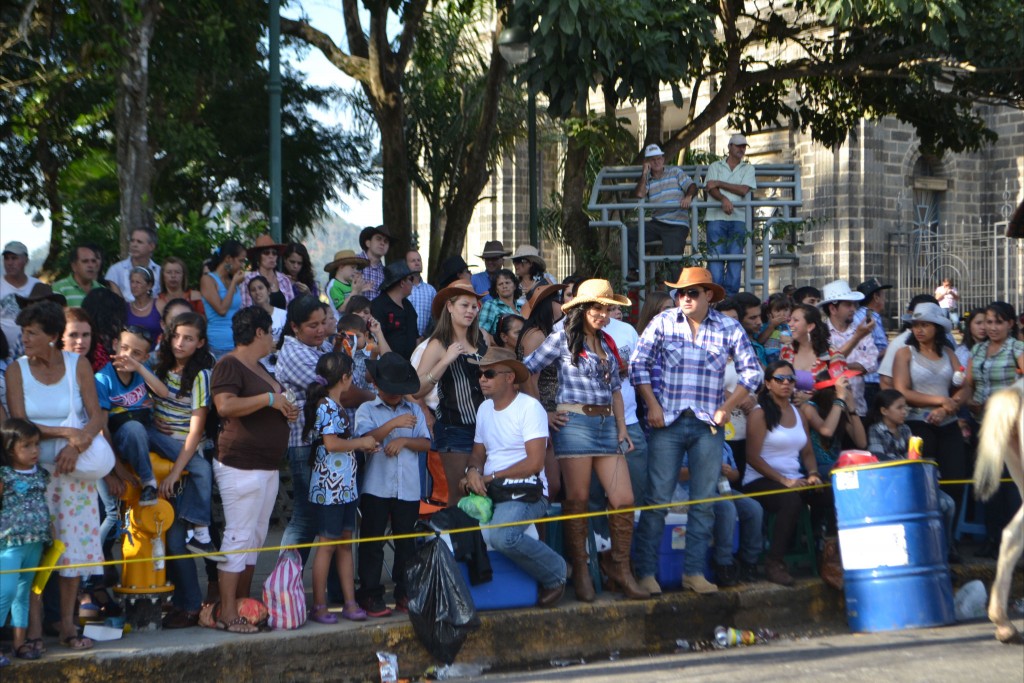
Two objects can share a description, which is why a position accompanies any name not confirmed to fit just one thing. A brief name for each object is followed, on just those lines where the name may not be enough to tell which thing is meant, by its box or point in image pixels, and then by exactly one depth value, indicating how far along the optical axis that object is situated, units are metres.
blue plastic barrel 8.69
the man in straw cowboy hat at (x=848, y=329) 11.26
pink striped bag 7.65
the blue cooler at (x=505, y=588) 8.23
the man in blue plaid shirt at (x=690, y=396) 8.65
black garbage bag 7.56
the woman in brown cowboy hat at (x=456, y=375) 8.65
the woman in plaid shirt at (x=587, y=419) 8.48
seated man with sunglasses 8.12
